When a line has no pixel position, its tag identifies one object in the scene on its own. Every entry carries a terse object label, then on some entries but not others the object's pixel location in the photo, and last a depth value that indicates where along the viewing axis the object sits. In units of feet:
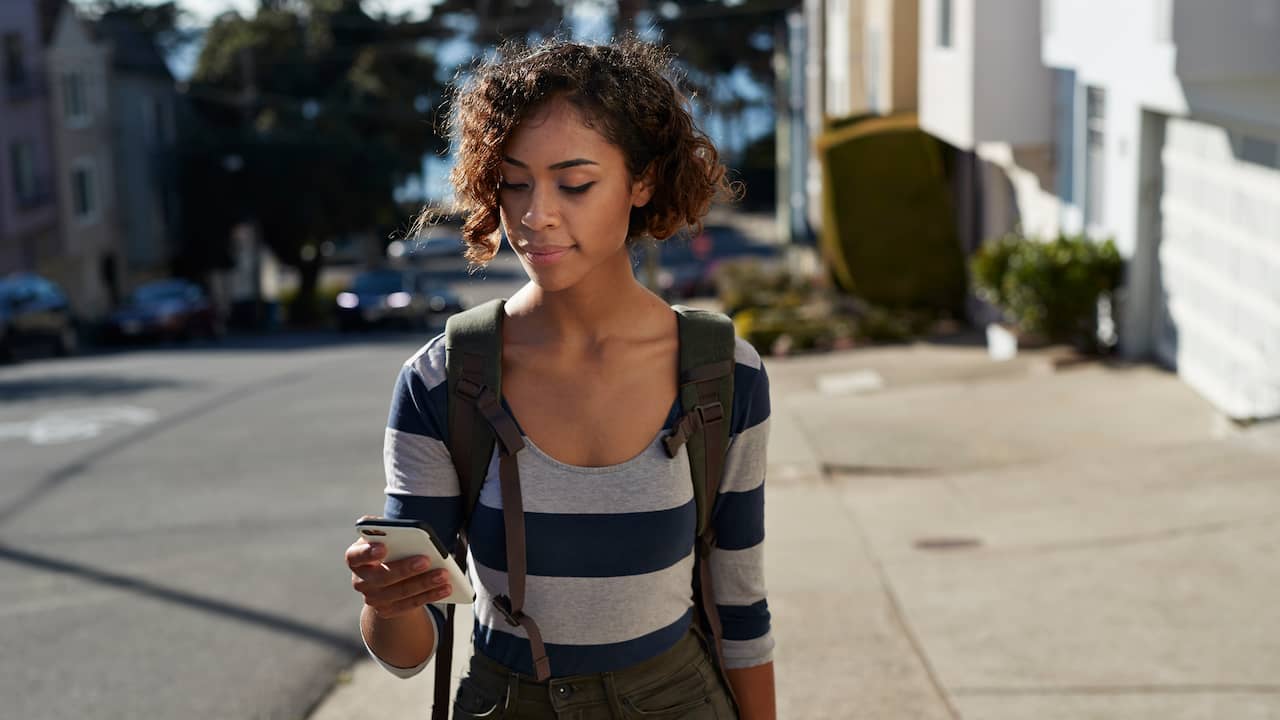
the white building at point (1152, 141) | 36.09
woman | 9.32
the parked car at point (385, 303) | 118.93
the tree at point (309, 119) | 159.12
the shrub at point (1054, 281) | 49.96
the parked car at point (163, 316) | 116.88
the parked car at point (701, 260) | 159.02
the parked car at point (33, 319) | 96.99
